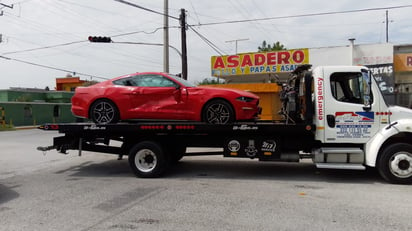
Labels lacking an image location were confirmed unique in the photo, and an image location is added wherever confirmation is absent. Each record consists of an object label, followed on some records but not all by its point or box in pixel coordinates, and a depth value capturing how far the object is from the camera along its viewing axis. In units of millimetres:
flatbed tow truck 6215
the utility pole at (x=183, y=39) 17797
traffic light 17503
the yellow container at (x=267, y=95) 14141
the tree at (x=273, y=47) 48575
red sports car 6996
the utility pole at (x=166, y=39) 16875
